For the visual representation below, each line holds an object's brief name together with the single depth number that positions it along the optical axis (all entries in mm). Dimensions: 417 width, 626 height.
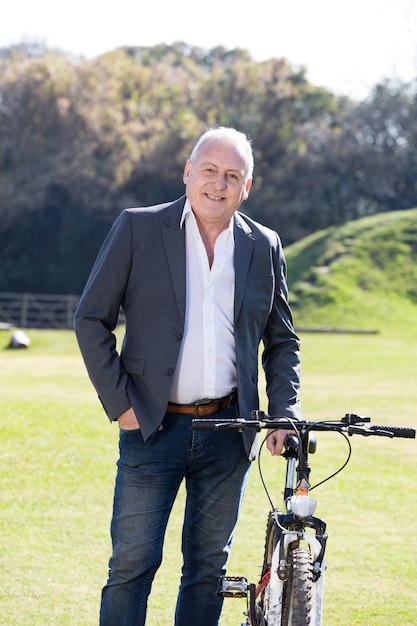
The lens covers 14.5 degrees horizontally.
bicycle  4914
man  5885
